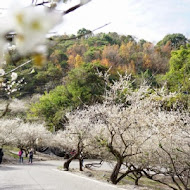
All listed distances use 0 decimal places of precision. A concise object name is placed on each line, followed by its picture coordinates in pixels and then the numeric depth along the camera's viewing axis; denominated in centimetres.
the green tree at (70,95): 3441
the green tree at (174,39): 7288
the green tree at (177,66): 2989
